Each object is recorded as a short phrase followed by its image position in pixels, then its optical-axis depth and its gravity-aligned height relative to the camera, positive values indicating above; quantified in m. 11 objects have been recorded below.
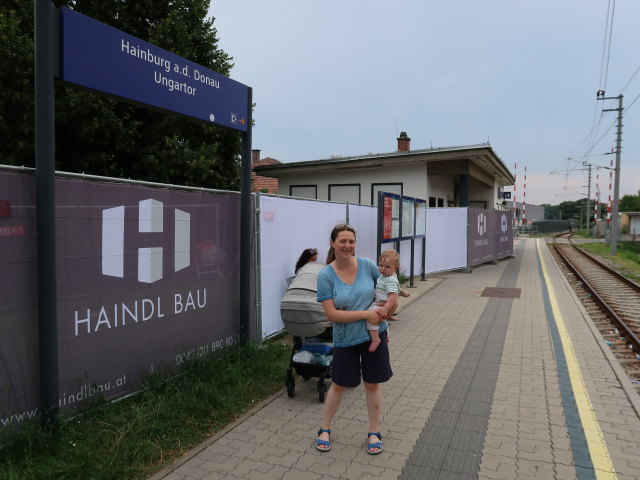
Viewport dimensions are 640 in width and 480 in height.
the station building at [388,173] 17.47 +1.90
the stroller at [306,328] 4.49 -1.15
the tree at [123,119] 12.17 +2.79
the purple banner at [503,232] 19.52 -0.51
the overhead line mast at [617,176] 26.95 +2.79
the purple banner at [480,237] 15.86 -0.62
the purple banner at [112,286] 3.26 -0.61
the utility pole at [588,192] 62.97 +4.05
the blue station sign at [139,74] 3.47 +1.25
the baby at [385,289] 3.35 -0.52
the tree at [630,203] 99.94 +4.39
